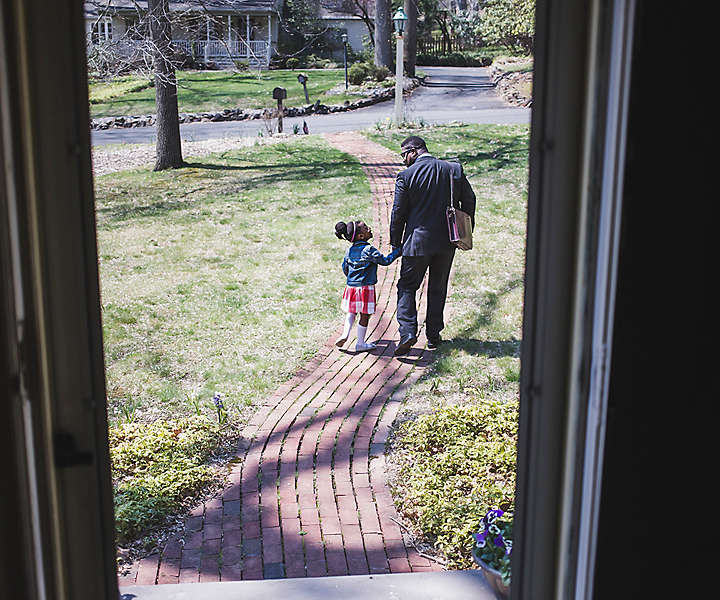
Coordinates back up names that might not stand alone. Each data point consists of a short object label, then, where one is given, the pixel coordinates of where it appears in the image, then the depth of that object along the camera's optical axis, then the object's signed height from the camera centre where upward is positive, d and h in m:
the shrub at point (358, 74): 26.61 +0.49
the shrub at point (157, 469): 4.80 -2.32
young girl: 7.04 -1.47
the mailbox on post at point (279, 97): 17.83 -0.15
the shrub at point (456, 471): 4.63 -2.29
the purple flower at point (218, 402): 6.12 -2.19
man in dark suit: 7.02 -1.08
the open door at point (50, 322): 1.78 -0.51
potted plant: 3.51 -1.90
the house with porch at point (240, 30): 29.47 +2.23
